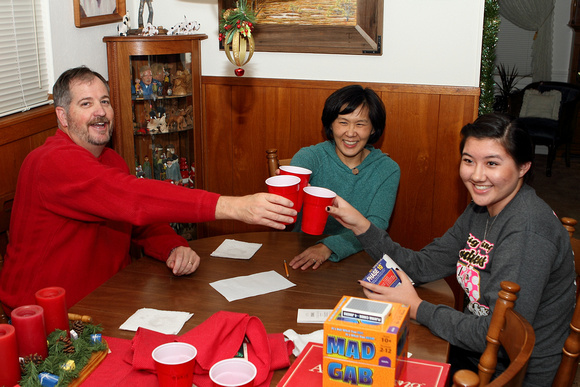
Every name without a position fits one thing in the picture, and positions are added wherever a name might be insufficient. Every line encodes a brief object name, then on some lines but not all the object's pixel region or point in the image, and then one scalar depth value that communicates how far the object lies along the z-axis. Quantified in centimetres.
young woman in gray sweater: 154
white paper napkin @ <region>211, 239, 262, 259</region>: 211
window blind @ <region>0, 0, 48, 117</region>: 246
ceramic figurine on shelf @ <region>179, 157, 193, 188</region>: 346
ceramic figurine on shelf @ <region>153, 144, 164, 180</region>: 334
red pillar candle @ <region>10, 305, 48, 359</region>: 125
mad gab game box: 107
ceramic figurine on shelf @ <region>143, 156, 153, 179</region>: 328
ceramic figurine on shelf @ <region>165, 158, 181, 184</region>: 339
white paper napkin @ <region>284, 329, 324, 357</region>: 146
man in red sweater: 175
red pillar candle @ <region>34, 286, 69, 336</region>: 136
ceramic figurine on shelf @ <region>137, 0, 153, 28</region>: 325
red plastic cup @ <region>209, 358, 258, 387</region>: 114
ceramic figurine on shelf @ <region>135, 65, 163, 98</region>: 318
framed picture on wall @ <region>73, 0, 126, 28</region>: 289
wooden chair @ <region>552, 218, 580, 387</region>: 148
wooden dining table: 159
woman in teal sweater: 251
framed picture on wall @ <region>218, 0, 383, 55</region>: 320
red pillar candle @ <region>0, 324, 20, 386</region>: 116
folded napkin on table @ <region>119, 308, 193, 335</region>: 157
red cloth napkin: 133
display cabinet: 309
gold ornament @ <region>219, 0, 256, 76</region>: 276
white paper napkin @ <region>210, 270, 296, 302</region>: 179
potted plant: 687
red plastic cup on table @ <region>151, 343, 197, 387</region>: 118
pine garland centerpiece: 124
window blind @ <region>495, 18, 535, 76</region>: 805
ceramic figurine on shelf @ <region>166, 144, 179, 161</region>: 340
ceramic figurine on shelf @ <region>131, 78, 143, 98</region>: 316
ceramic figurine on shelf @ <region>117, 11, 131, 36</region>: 315
